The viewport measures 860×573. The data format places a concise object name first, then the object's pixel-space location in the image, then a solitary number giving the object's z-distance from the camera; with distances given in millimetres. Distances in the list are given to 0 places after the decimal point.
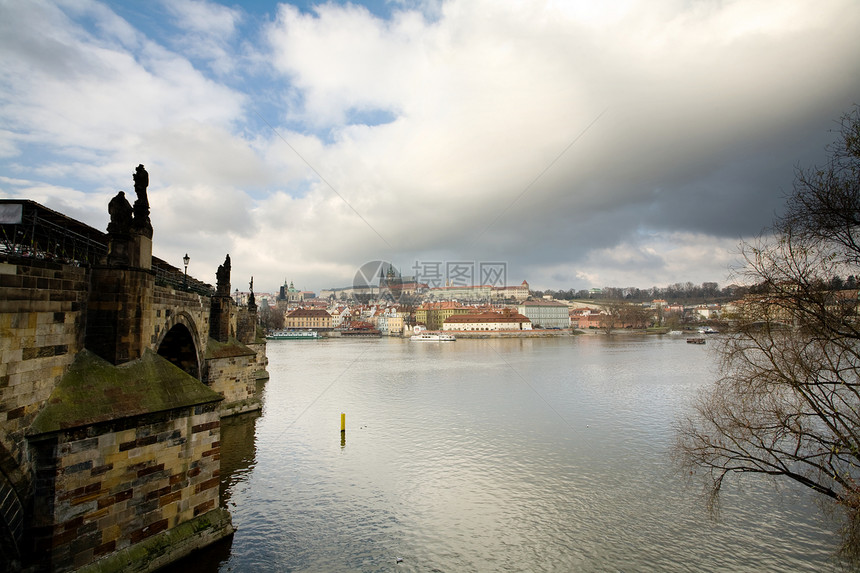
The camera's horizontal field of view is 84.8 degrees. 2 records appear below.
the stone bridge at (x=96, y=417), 7492
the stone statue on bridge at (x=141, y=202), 10755
